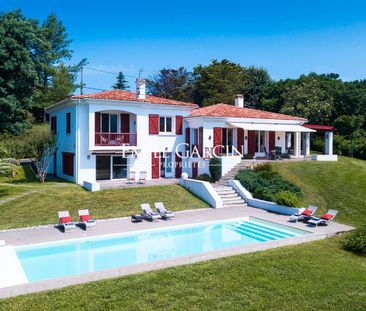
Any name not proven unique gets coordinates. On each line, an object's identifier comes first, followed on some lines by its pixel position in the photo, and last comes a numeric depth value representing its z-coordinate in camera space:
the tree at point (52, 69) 57.34
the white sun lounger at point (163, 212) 25.12
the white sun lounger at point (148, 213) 24.85
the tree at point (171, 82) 80.75
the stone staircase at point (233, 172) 34.97
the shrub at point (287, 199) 27.06
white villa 34.72
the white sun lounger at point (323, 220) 22.97
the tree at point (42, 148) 33.97
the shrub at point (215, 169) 35.31
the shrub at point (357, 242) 17.67
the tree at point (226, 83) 73.25
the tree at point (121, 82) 100.06
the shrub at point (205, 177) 35.62
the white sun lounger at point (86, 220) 22.31
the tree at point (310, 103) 61.69
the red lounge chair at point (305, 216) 24.16
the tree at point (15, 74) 46.72
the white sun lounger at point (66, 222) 21.66
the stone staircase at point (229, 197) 30.72
